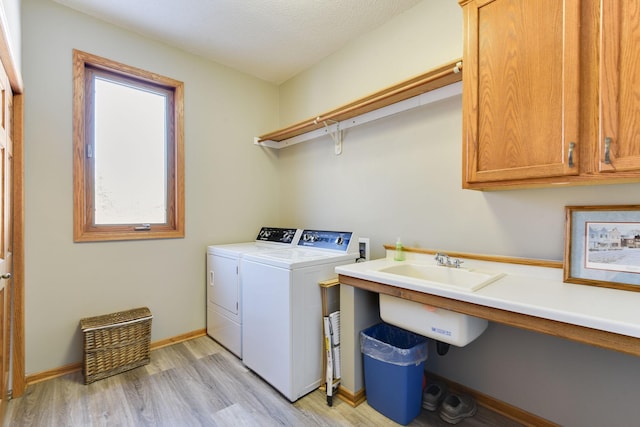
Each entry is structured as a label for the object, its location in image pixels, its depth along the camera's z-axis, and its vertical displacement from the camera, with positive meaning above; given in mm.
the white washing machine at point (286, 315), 1779 -693
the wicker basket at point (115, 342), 1976 -951
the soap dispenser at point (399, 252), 2053 -307
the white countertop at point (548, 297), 960 -363
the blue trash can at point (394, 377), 1587 -950
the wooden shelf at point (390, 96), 1673 +762
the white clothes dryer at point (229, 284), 2294 -632
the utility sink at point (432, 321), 1331 -552
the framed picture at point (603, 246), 1291 -178
